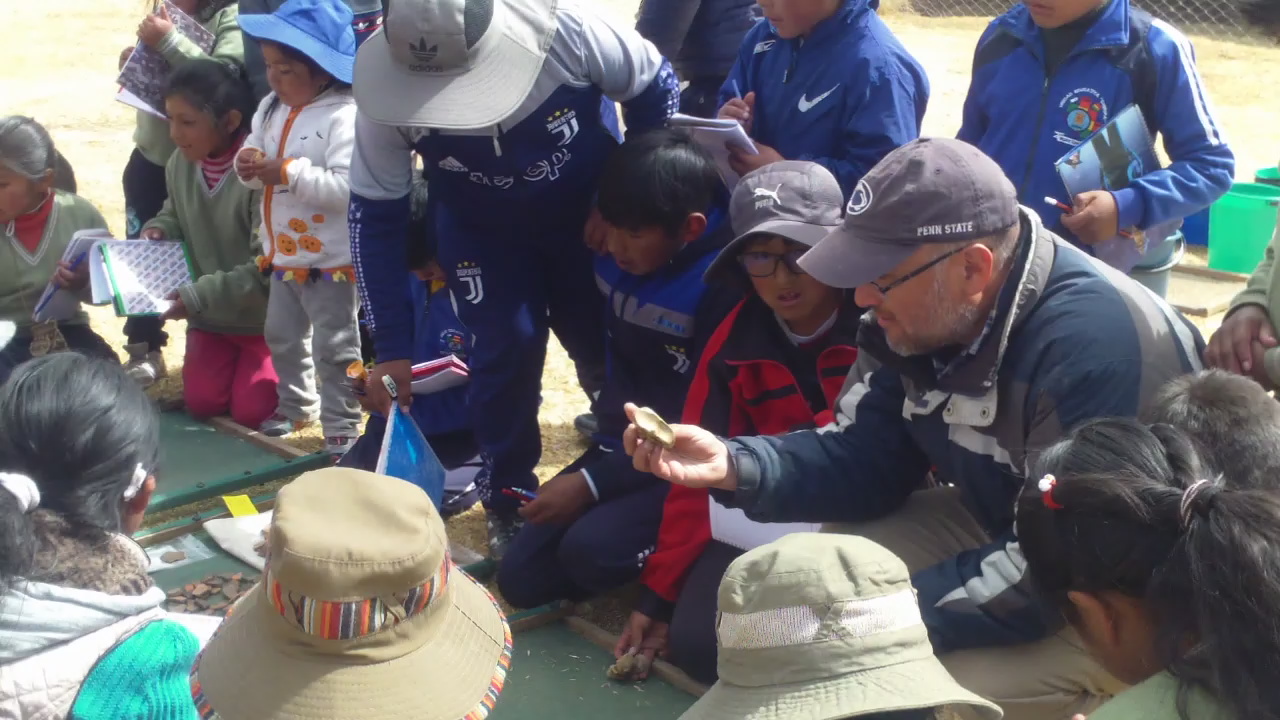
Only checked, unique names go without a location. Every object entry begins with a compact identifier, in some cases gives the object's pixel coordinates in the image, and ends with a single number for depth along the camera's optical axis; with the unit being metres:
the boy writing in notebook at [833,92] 3.22
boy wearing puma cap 2.85
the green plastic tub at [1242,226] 5.73
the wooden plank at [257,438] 4.40
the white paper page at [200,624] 2.15
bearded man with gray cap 2.22
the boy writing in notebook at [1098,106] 3.02
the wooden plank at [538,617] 3.27
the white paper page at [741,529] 2.88
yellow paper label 3.98
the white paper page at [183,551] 3.66
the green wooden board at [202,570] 3.57
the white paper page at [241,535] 3.68
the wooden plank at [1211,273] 5.84
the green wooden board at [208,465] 4.12
